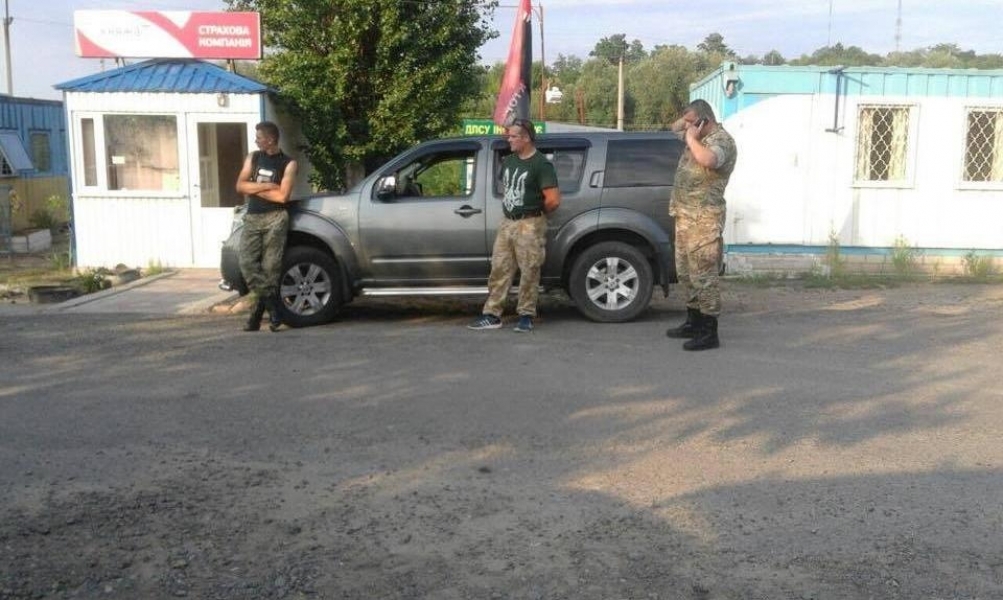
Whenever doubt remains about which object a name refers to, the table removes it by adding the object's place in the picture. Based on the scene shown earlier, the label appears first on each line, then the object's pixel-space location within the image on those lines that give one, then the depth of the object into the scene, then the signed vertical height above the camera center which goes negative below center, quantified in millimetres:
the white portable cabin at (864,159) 12734 +370
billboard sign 13094 +2005
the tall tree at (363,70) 13820 +1627
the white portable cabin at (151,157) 12891 +294
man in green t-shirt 8406 -298
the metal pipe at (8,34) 39438 +5936
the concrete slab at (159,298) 10070 -1346
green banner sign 17172 +1006
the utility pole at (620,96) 34716 +3273
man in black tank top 8555 -288
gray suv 8961 -513
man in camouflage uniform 7723 -208
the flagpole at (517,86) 12945 +1328
